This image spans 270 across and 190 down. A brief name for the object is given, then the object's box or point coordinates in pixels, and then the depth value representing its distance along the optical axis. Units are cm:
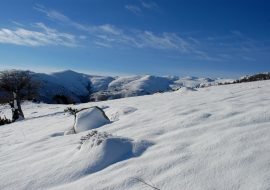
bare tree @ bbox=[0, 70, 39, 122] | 1170
